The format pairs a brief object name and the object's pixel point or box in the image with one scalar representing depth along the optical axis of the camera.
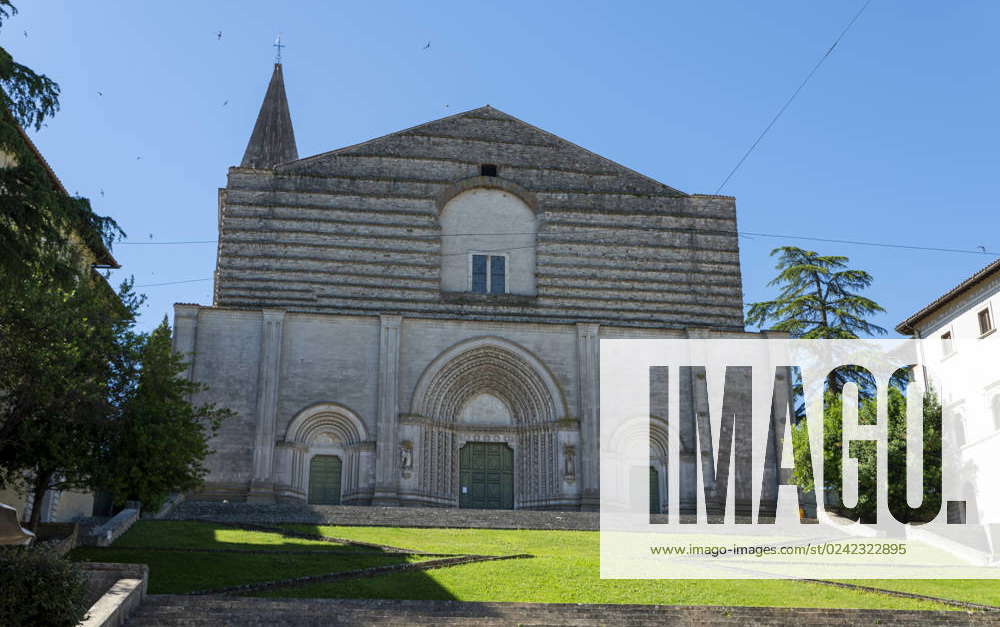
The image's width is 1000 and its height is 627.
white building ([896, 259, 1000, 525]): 27.69
